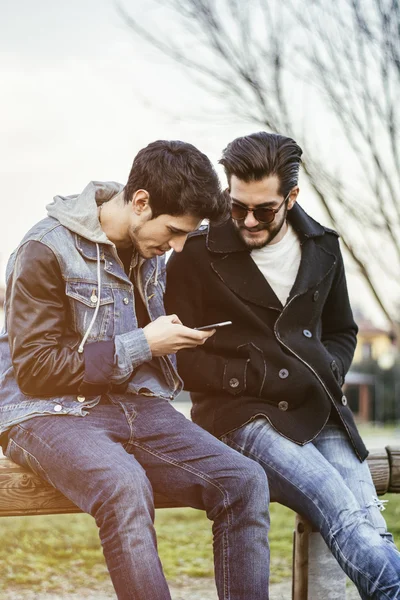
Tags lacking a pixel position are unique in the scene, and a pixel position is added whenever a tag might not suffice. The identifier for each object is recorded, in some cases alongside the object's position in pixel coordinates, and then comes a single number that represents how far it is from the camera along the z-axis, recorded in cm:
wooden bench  317
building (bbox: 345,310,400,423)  3014
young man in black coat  337
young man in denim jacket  278
